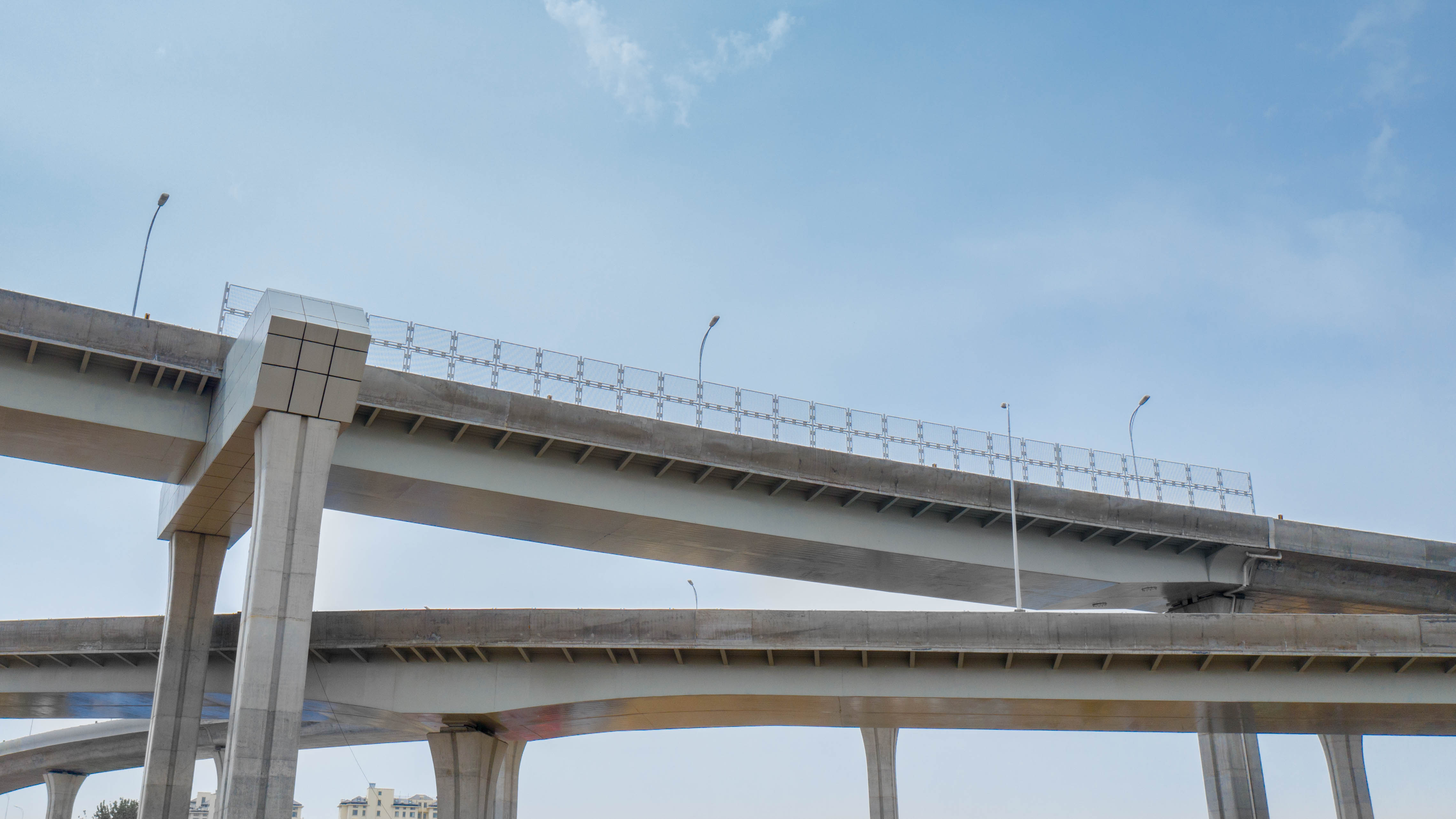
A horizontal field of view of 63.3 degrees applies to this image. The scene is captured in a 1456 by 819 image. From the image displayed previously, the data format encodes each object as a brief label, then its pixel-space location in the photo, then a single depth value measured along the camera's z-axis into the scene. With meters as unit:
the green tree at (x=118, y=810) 86.44
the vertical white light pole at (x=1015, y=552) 34.53
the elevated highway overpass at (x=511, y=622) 25.50
